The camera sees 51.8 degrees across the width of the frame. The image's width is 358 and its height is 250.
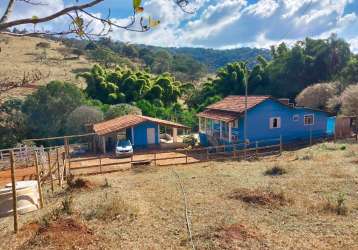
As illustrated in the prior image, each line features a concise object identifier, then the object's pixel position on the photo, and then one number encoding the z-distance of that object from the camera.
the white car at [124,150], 27.41
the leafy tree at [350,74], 39.38
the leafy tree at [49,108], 32.59
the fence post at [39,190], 11.81
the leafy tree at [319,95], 37.94
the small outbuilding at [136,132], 30.28
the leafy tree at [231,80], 48.38
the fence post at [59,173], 16.88
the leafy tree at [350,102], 31.61
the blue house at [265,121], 27.86
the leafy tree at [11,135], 28.86
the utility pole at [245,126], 25.58
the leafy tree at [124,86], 43.75
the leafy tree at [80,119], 32.38
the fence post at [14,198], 9.69
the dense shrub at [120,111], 36.94
